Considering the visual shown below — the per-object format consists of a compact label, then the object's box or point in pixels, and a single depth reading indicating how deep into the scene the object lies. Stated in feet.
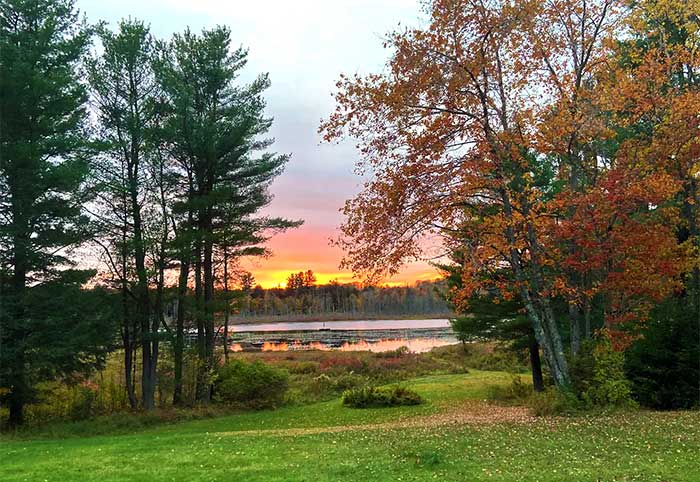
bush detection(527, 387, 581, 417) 37.96
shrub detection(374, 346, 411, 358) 113.96
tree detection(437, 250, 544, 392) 59.88
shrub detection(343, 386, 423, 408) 60.34
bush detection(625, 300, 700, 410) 38.55
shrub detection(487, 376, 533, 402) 58.59
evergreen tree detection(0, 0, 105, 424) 46.11
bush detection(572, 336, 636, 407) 37.27
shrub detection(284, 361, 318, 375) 96.34
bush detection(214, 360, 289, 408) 63.57
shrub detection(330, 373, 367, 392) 79.41
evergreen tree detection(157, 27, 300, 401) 61.41
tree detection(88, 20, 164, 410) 59.62
